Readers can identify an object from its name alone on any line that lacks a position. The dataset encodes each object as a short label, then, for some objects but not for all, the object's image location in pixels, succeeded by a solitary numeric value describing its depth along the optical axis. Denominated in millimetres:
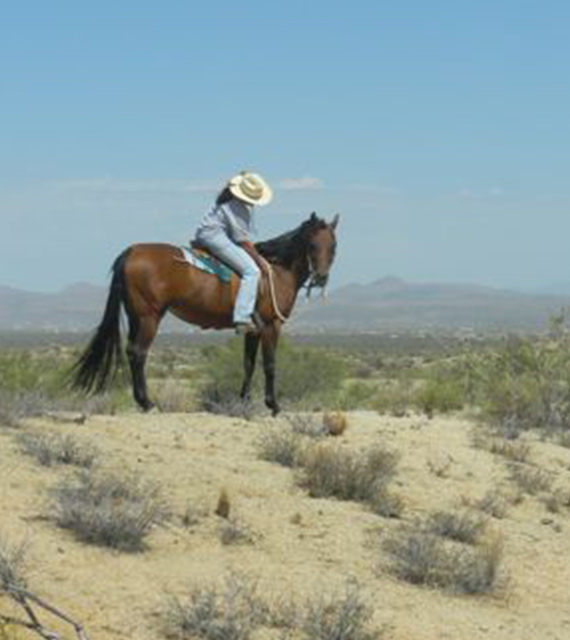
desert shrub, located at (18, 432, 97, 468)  10953
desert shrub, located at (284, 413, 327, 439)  13945
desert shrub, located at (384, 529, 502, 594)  9648
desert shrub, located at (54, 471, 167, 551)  9188
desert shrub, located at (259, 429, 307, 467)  12477
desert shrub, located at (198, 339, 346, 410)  23469
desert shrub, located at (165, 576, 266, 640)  7871
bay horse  14453
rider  14695
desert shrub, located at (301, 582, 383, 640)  8016
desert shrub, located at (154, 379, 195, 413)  16438
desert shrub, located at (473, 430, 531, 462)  14680
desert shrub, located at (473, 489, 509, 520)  12078
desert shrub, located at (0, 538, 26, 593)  7736
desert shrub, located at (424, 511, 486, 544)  10945
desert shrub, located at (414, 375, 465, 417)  20766
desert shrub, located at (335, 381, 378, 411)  21123
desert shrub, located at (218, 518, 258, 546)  9727
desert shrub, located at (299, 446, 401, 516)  11570
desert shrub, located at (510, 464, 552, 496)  13229
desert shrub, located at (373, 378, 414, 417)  19047
